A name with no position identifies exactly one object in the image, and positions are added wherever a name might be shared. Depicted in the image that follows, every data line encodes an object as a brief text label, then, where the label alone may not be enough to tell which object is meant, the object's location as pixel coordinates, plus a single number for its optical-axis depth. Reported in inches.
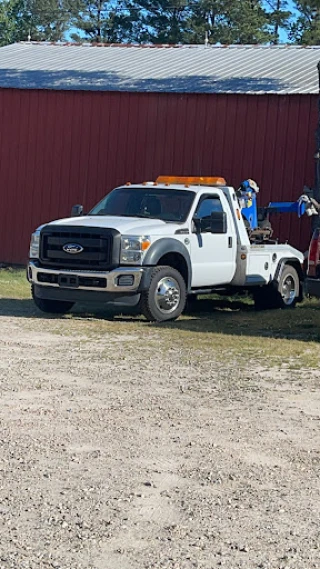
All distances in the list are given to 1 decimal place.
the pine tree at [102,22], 2218.3
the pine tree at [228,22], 1999.3
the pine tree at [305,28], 1818.4
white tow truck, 522.6
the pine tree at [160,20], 2076.8
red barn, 800.9
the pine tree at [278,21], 2112.5
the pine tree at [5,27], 2353.6
